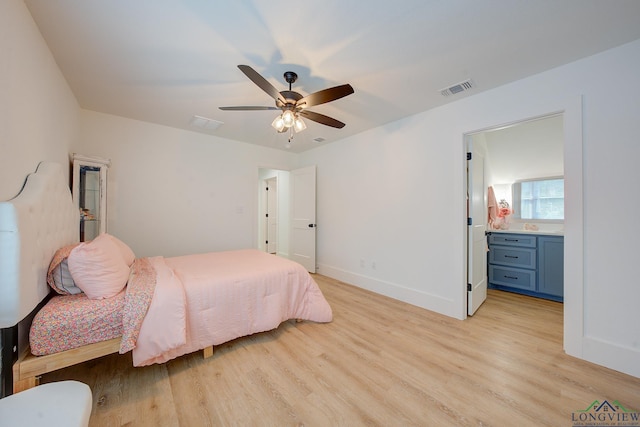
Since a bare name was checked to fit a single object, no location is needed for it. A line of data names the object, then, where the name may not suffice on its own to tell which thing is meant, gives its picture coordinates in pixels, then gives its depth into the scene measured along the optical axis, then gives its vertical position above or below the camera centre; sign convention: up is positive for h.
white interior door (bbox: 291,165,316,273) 4.45 -0.05
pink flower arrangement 3.95 +0.05
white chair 0.80 -0.71
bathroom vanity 3.13 -0.69
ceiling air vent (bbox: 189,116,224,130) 3.16 +1.28
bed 1.28 -0.59
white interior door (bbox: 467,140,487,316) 2.68 -0.22
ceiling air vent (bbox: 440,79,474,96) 2.27 +1.28
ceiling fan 1.70 +0.93
